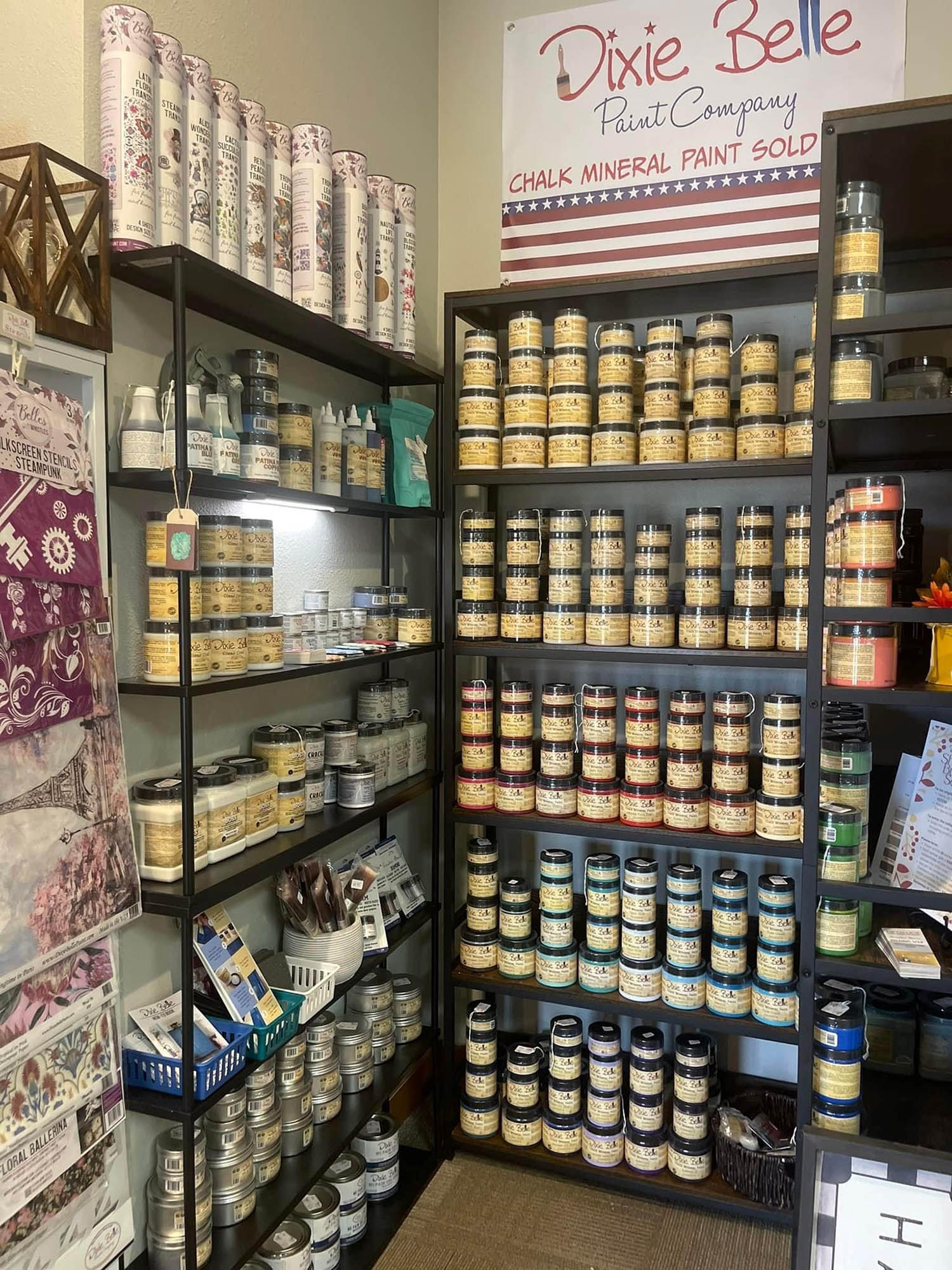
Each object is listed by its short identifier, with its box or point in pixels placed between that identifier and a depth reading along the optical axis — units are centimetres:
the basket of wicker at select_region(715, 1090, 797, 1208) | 213
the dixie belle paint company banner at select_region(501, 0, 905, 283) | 231
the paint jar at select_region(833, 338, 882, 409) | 162
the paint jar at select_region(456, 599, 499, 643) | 232
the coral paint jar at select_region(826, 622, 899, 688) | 163
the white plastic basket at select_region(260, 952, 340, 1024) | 189
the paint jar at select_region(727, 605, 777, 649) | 208
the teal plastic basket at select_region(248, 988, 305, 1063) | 168
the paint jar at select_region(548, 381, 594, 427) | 220
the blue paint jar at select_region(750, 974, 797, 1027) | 208
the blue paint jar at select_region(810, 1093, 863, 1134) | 174
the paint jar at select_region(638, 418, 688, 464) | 214
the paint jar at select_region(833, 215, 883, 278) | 160
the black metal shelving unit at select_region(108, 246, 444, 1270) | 149
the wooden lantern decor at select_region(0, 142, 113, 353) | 132
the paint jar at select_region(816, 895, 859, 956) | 172
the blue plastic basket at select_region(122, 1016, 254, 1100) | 154
